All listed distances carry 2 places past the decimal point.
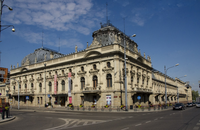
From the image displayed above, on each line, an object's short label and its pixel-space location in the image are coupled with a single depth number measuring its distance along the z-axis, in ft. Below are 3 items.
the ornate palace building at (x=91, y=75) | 135.13
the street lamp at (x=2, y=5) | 60.73
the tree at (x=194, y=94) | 608.27
